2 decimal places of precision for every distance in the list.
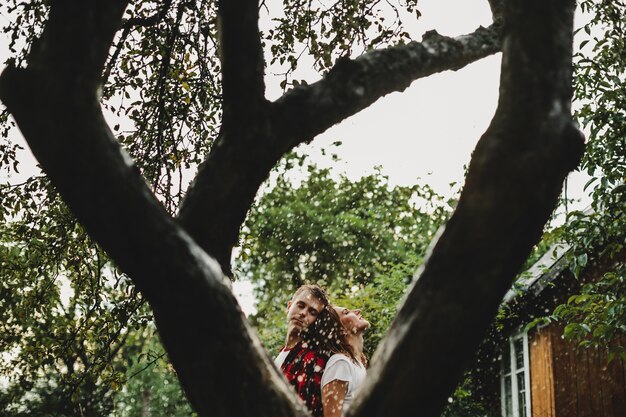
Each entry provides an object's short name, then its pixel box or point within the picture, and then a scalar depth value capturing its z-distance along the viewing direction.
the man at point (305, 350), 4.15
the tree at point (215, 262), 2.14
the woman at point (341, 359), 3.87
